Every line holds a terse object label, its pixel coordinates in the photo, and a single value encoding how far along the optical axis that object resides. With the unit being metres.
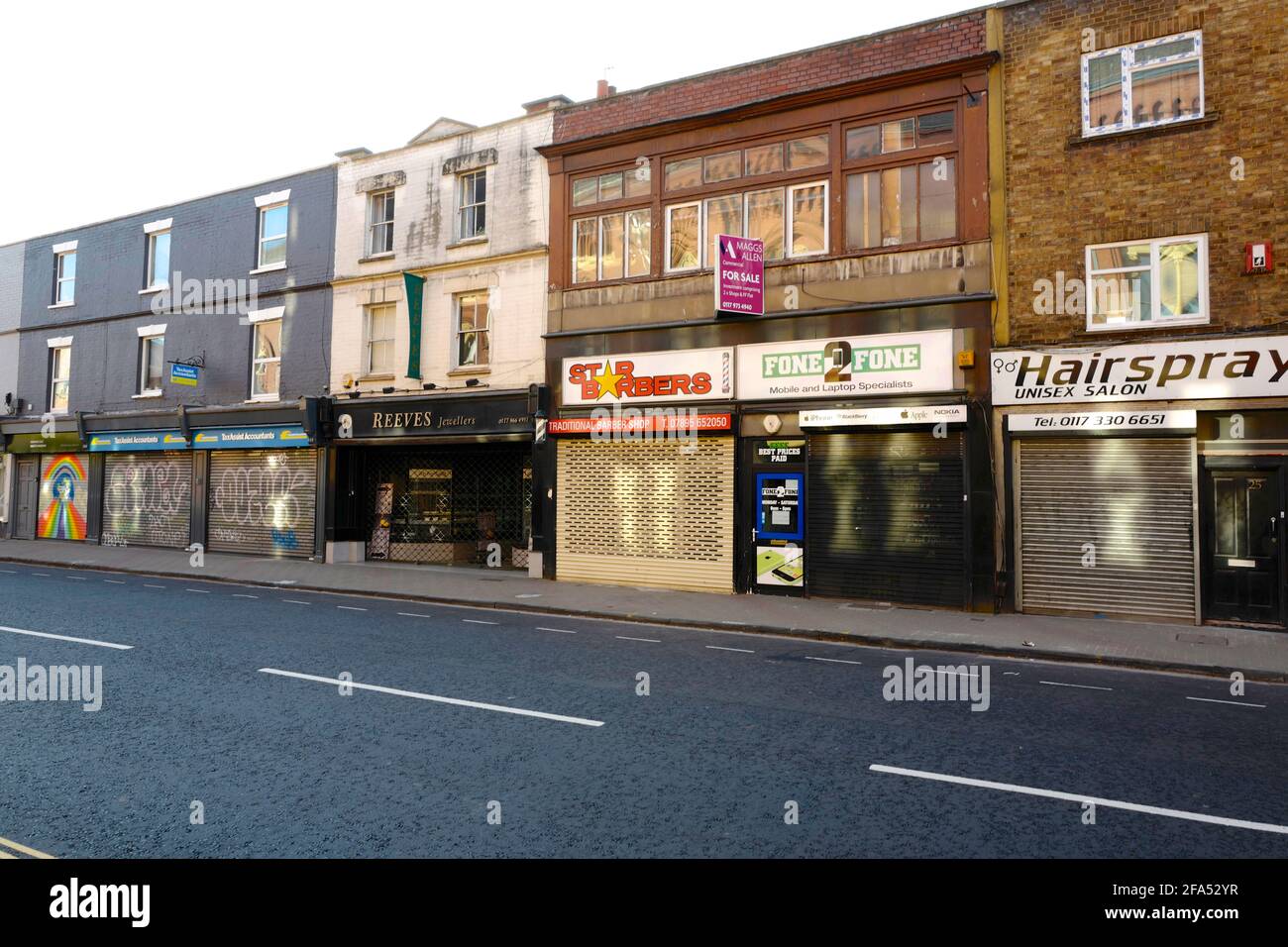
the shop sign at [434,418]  18.33
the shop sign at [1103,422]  12.36
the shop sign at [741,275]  14.76
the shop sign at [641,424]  15.79
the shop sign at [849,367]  14.15
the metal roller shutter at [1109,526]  12.52
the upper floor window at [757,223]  15.51
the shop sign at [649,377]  16.06
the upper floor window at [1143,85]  12.67
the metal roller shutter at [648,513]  16.05
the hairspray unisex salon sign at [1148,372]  11.96
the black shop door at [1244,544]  11.96
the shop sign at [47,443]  25.83
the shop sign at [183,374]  22.45
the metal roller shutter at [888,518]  13.96
